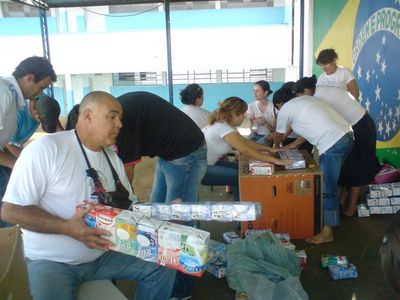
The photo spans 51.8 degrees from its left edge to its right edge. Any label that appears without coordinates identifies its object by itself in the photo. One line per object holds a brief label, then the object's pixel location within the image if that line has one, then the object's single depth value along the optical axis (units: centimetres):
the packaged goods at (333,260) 258
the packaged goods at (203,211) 137
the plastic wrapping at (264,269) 198
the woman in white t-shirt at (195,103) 372
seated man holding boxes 145
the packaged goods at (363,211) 351
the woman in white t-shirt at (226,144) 291
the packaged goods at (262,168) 298
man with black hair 221
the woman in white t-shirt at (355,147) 331
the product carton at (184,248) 124
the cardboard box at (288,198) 297
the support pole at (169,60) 700
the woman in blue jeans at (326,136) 292
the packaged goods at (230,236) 303
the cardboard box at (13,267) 102
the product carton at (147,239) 128
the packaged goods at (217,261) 258
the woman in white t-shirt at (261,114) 454
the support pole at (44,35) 715
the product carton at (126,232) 129
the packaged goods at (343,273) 251
